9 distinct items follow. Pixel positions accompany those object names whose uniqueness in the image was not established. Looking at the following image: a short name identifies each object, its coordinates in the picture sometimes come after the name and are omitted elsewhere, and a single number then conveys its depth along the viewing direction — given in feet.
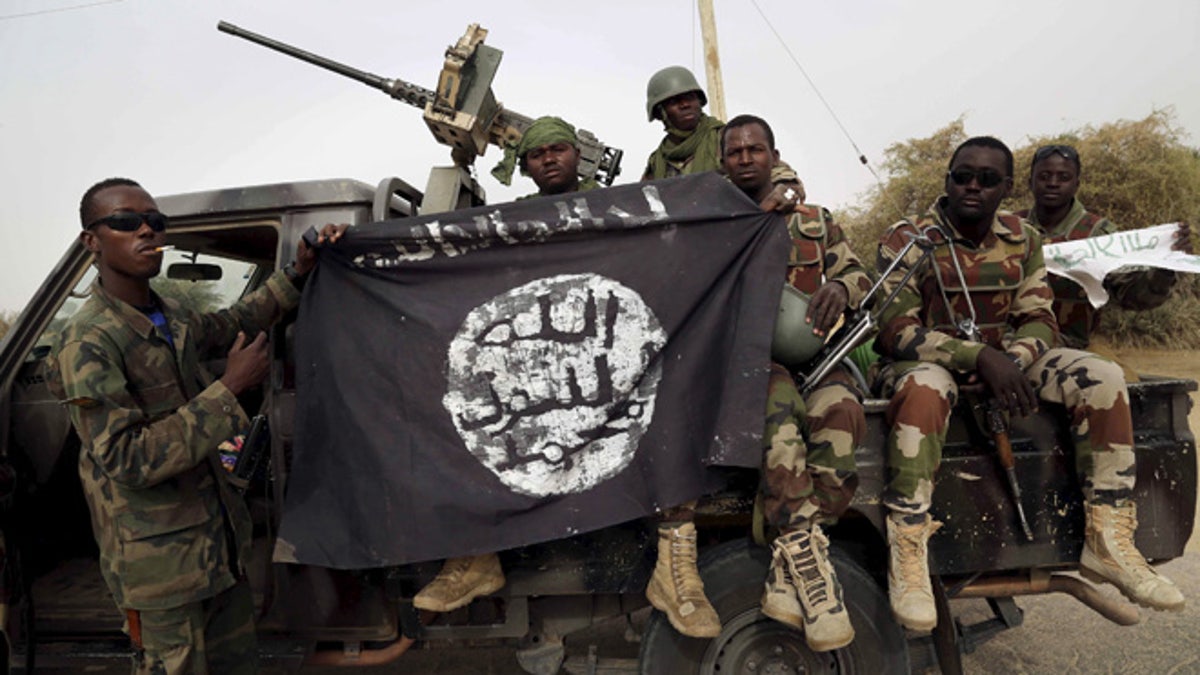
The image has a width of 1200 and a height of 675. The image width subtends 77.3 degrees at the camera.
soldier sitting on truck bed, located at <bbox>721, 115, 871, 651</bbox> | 7.20
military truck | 7.75
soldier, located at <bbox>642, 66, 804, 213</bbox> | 13.57
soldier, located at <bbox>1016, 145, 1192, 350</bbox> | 11.08
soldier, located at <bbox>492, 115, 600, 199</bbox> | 11.03
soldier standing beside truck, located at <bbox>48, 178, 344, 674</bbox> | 7.14
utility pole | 29.07
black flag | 7.73
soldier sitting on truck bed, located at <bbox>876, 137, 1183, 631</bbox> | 7.36
